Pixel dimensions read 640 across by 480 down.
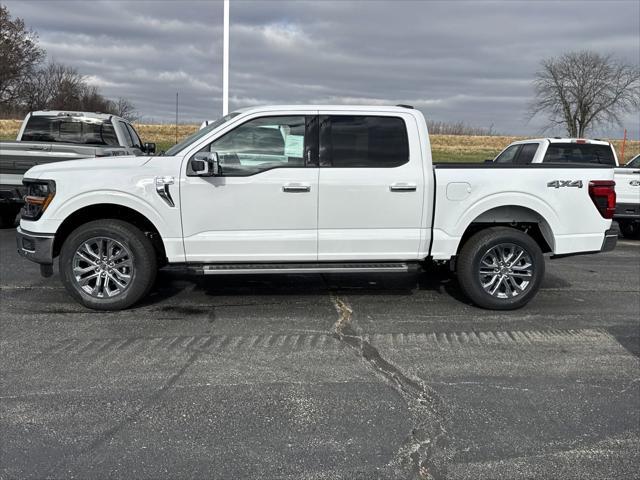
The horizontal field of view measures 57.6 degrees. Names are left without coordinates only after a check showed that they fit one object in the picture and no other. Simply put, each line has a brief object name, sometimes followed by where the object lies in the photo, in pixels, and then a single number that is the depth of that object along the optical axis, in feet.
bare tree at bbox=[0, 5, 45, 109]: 173.27
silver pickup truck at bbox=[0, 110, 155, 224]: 30.89
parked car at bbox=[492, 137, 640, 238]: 35.70
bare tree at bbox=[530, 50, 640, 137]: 129.29
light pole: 51.57
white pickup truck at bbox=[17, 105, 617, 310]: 18.31
